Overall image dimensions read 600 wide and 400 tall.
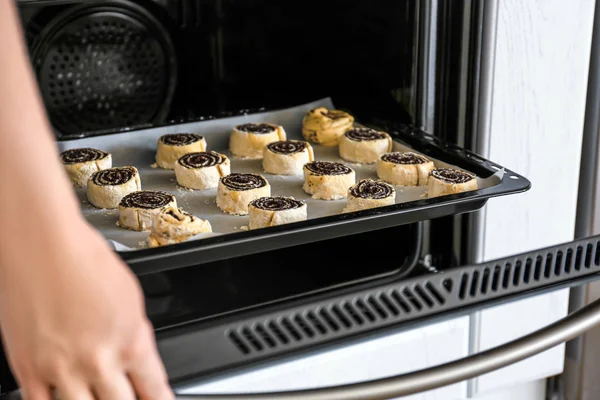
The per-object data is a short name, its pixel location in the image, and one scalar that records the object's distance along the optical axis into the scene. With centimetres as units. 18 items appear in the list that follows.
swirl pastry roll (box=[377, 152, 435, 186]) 137
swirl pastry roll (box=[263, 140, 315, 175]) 141
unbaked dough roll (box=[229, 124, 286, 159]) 144
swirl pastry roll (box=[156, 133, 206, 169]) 140
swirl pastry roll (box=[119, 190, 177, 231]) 128
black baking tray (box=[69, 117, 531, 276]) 116
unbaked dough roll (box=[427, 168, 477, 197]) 131
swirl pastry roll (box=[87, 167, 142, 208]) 133
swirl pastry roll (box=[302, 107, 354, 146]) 145
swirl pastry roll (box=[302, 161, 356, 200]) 136
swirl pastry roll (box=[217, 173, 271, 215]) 133
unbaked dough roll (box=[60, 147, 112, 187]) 136
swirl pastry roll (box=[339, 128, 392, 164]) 142
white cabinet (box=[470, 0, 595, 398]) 132
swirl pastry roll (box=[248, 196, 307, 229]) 128
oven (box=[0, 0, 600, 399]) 119
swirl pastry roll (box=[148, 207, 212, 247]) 122
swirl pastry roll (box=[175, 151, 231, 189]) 138
